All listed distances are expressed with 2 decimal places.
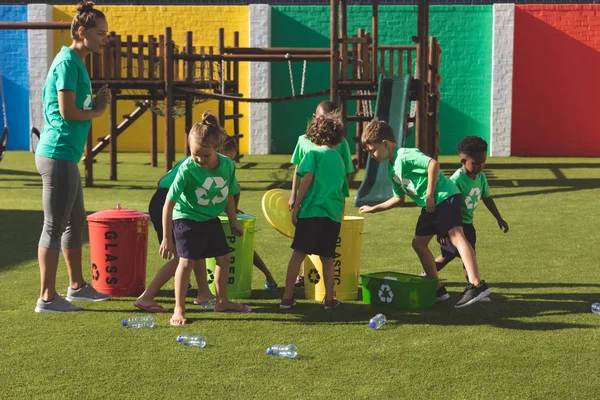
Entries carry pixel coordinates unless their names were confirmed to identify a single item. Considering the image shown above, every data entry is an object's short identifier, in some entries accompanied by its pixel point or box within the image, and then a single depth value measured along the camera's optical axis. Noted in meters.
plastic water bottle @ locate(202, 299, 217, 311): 11.75
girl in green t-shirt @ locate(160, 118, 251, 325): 10.84
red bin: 12.45
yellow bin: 12.36
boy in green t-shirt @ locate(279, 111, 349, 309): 11.70
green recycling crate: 11.64
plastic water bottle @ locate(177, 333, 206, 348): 9.67
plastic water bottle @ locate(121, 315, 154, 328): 10.60
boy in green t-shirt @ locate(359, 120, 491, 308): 12.03
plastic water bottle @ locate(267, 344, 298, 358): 9.30
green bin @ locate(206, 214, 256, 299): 12.42
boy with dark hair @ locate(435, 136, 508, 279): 12.77
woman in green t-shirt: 11.14
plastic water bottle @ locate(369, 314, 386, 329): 10.51
